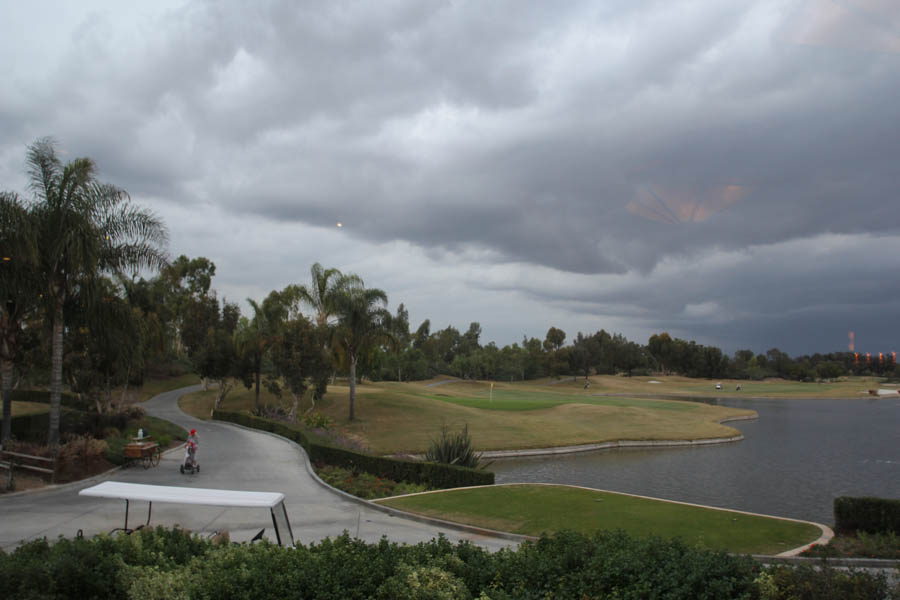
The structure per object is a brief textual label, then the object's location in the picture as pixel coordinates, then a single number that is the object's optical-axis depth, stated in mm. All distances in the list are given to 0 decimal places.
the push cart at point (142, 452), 21656
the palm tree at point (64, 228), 19672
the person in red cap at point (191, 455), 21172
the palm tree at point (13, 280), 18578
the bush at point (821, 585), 6027
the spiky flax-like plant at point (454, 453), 23484
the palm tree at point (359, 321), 42000
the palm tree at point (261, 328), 43062
